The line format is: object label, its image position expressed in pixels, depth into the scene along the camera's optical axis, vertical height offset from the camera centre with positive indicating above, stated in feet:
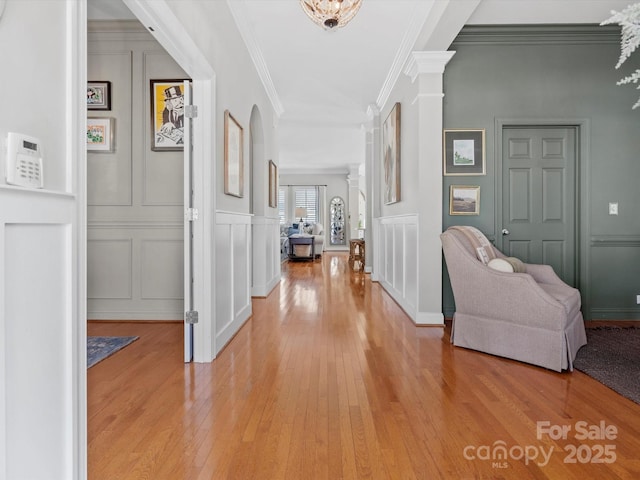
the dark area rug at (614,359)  7.43 -2.79
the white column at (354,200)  41.24 +4.31
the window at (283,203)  43.28 +4.18
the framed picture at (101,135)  12.38 +3.42
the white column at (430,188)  11.85 +1.61
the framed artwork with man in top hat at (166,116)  12.37 +4.05
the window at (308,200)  43.52 +4.53
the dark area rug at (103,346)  8.99 -2.76
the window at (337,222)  43.34 +2.01
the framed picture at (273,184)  18.15 +2.75
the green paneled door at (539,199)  12.59 +1.34
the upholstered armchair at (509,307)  8.23 -1.58
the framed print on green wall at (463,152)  12.32 +2.84
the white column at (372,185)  20.47 +3.11
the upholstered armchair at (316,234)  34.86 +0.49
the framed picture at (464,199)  12.30 +1.31
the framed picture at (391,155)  14.82 +3.63
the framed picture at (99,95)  12.34 +4.70
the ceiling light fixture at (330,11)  7.45 +4.56
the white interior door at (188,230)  8.66 +0.22
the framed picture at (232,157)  10.02 +2.35
